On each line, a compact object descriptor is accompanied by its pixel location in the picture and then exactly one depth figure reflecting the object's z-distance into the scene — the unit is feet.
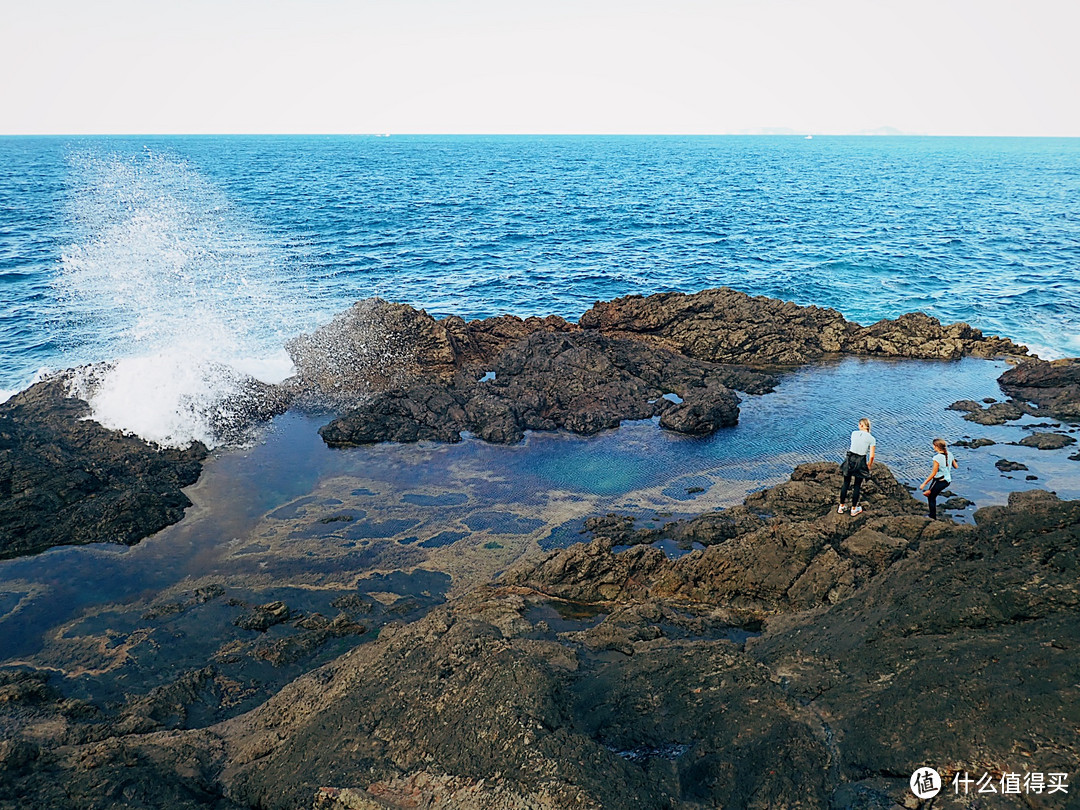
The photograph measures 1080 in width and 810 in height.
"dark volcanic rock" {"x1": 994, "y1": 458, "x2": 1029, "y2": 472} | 44.96
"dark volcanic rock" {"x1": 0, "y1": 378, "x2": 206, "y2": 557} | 39.40
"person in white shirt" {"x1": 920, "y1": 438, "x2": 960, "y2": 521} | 35.55
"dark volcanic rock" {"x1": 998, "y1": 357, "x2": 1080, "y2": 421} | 55.21
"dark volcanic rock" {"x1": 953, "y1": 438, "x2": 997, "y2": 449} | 48.93
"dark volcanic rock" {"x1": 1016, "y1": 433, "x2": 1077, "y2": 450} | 48.31
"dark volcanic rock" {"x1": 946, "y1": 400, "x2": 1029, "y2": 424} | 53.88
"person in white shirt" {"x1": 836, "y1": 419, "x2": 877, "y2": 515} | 35.96
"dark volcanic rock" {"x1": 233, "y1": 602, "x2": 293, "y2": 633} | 31.60
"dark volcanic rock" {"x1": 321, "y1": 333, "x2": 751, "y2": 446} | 53.31
